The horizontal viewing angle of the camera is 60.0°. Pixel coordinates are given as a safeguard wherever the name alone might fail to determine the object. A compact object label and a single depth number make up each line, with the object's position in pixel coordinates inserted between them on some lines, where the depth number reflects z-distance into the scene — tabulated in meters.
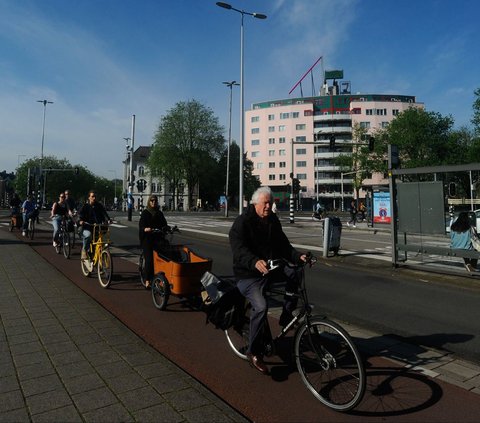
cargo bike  5.36
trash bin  11.72
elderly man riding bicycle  3.54
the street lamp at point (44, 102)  64.62
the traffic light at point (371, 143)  27.22
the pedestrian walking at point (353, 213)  28.69
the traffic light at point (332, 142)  26.78
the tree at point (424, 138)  64.94
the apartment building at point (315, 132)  94.25
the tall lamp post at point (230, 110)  45.37
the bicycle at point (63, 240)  10.68
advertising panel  25.61
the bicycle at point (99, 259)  7.18
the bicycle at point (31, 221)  15.02
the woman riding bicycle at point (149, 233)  6.58
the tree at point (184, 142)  65.56
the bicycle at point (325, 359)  2.94
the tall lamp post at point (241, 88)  26.49
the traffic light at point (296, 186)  31.30
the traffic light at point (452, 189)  8.92
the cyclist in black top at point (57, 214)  11.55
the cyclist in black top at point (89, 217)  8.48
